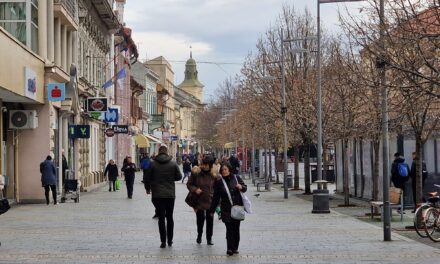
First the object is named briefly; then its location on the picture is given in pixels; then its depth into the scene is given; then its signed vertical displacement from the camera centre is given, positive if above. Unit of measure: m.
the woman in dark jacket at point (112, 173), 38.90 -0.54
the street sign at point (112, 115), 46.41 +2.73
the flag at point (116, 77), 43.69 +4.68
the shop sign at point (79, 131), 35.06 +1.38
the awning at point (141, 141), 74.00 +1.91
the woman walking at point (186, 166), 49.04 -0.30
